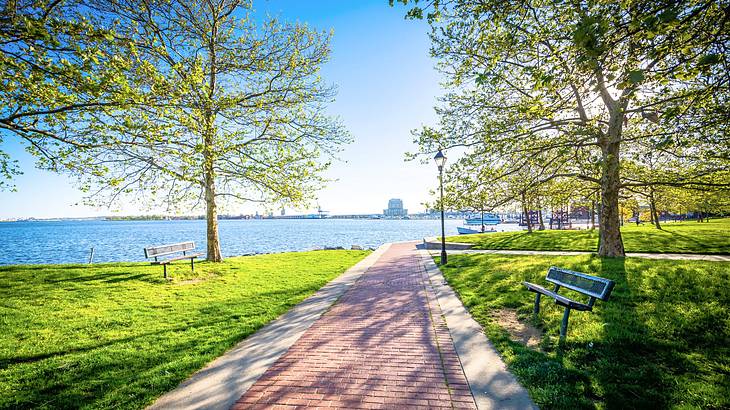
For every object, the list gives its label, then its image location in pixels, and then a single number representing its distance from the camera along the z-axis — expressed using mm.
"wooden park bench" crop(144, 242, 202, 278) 10811
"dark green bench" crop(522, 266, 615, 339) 4780
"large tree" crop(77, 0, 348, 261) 9336
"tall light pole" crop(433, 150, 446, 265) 11848
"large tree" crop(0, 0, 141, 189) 5746
